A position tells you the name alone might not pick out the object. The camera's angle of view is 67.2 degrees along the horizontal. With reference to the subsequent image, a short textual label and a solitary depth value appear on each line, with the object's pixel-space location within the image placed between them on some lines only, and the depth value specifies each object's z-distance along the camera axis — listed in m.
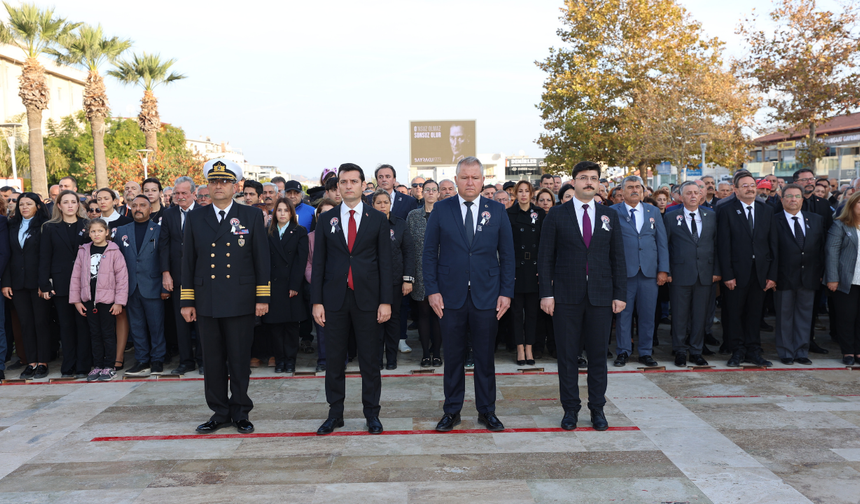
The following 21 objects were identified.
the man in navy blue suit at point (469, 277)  5.29
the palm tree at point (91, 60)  28.92
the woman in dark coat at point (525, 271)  7.51
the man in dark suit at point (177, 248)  7.19
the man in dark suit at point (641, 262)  7.45
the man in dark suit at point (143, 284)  7.40
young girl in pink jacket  7.20
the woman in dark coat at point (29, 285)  7.38
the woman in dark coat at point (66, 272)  7.29
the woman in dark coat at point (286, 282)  7.42
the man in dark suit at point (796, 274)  7.45
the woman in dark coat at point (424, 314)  7.52
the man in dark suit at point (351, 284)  5.32
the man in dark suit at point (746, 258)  7.36
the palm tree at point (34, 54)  25.94
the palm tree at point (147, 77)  33.16
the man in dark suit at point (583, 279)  5.39
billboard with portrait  39.19
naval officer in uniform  5.36
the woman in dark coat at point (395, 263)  6.74
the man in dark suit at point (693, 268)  7.41
